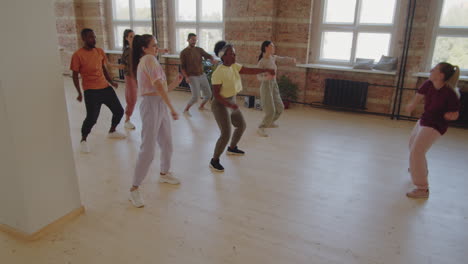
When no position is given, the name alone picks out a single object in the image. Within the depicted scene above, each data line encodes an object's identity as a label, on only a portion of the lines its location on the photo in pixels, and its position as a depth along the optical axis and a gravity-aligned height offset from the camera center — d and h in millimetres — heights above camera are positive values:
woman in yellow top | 3602 -623
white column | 2277 -650
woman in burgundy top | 3059 -681
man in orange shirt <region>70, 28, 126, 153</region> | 4098 -600
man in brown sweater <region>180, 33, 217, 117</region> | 6037 -626
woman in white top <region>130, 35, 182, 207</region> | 2816 -524
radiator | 6711 -1119
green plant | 7227 -1102
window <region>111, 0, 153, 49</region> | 9305 +388
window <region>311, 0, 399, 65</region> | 6474 +111
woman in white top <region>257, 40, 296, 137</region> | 4863 -844
